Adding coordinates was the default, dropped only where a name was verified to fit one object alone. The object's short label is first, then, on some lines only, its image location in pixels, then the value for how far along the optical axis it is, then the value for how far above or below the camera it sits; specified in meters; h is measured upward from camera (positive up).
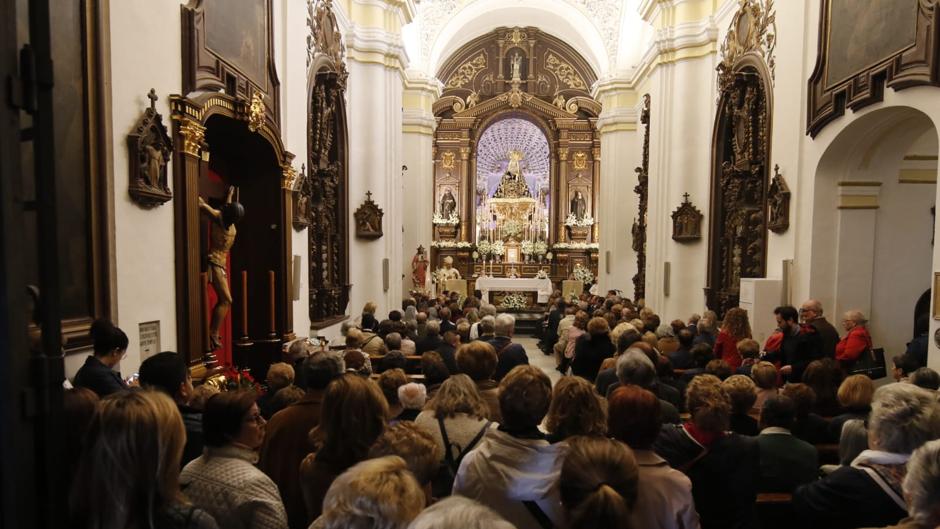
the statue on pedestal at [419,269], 20.56 -1.03
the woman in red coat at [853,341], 6.32 -1.02
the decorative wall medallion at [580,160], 25.66 +3.37
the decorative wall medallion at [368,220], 13.25 +0.40
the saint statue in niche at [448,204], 25.86 +1.47
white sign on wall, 5.12 -0.87
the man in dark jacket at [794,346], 6.18 -1.08
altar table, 21.03 -1.58
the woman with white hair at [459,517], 1.36 -0.63
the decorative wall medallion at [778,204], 8.98 +0.56
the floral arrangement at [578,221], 25.28 +0.79
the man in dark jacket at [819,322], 6.92 -0.91
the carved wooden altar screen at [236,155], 5.75 +0.95
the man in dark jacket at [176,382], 3.16 -0.80
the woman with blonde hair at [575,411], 2.79 -0.79
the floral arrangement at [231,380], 6.04 -1.51
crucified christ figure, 6.45 -0.14
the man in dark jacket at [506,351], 6.24 -1.17
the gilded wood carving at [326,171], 10.89 +1.28
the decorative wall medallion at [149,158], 4.87 +0.64
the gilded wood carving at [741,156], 10.05 +1.54
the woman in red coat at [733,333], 6.80 -1.02
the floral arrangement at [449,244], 24.92 -0.21
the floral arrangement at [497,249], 25.05 -0.40
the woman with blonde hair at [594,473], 1.98 -0.77
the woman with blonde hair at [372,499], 1.68 -0.73
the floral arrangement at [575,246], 24.99 -0.24
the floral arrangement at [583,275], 23.53 -1.35
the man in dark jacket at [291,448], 3.00 -1.06
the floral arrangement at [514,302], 20.70 -2.14
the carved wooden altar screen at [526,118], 25.17 +4.96
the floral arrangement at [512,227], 25.77 +0.53
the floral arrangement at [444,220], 25.52 +0.79
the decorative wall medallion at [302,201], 9.07 +0.56
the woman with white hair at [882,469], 2.40 -0.91
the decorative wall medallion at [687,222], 12.79 +0.41
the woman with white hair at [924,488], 1.84 -0.75
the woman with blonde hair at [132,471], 1.83 -0.71
